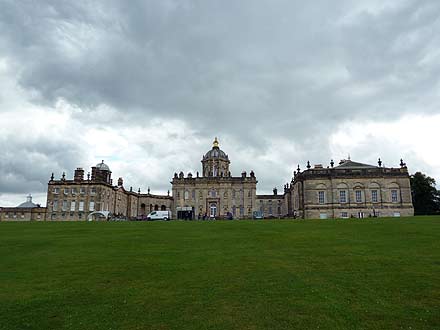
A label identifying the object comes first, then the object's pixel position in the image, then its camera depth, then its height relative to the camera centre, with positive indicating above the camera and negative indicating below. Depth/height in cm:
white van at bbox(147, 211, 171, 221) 5062 +166
